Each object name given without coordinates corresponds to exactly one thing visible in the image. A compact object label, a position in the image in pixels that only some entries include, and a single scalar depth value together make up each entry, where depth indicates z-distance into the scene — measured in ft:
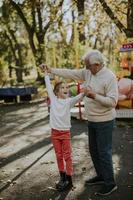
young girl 21.02
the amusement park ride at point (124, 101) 42.29
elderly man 19.36
